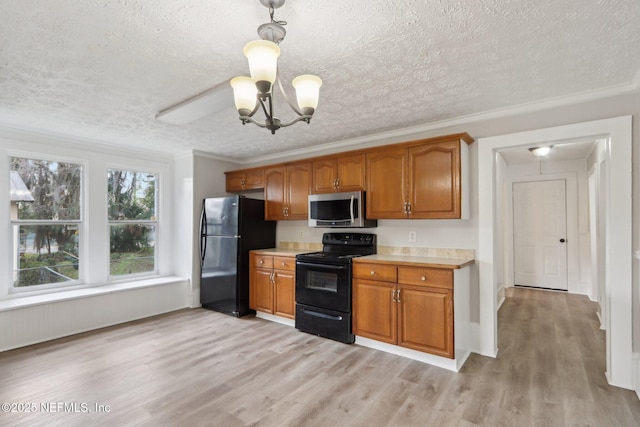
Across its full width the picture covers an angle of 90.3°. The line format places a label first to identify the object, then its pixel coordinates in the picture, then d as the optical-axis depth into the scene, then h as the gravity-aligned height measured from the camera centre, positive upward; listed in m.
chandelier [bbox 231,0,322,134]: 1.52 +0.66
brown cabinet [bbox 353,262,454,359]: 2.81 -0.86
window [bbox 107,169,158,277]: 4.41 -0.04
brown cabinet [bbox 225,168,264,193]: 4.71 +0.57
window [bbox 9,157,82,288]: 3.64 -0.02
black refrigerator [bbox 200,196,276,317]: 4.34 -0.42
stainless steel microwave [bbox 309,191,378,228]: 3.61 +0.07
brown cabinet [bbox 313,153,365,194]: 3.69 +0.51
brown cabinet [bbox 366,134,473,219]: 3.04 +0.37
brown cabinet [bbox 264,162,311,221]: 4.18 +0.35
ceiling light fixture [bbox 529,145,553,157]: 4.67 +0.95
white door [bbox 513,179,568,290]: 5.72 -0.36
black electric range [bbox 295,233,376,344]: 3.39 -0.80
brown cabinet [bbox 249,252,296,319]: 3.96 -0.88
